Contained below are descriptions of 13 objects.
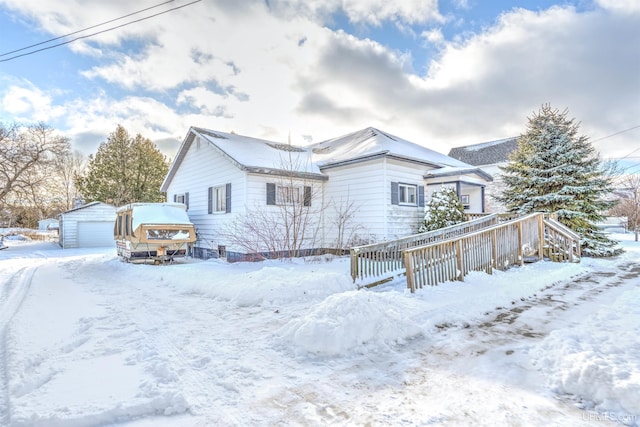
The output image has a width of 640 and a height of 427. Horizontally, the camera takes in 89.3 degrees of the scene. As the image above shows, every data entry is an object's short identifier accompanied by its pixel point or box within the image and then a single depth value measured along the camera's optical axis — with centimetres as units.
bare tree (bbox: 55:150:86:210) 3738
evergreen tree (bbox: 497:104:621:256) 1286
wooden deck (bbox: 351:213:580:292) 664
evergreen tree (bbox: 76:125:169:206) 2842
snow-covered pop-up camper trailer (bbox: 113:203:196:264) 1186
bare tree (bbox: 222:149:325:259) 1176
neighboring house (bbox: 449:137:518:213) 2694
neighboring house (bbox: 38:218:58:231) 3894
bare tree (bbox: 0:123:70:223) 2009
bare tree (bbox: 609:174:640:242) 1996
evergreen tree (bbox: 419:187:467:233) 1175
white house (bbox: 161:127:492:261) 1221
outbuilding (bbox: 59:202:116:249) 2139
